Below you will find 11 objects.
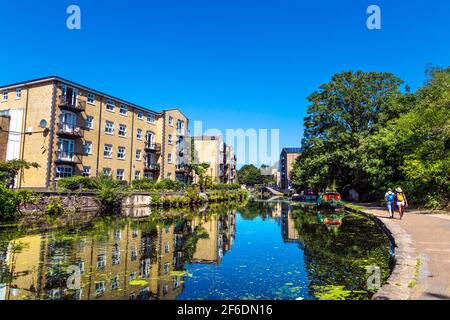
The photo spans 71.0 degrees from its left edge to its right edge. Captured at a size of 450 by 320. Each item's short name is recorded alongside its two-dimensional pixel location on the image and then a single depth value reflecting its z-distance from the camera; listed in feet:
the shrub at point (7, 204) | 59.06
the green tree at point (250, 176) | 412.36
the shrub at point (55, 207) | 73.49
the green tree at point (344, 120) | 119.96
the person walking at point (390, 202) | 61.11
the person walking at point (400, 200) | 58.01
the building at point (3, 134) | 107.14
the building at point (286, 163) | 408.69
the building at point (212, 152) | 232.94
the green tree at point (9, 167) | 71.31
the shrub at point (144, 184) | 123.81
